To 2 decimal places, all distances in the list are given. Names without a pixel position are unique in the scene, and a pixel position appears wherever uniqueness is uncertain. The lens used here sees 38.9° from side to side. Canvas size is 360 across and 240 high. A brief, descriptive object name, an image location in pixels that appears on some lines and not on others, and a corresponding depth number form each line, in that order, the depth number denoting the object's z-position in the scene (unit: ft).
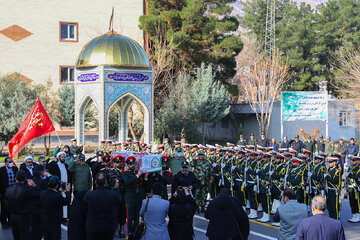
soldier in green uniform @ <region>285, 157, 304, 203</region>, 44.78
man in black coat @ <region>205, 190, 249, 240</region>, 27.68
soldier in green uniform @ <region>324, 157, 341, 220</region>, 44.70
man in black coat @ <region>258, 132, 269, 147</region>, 85.26
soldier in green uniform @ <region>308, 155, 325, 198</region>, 45.52
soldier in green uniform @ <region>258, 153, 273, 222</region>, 47.29
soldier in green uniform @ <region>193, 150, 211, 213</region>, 49.26
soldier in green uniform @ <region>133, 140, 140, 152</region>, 70.13
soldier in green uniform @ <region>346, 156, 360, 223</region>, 46.93
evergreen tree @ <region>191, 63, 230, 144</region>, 120.37
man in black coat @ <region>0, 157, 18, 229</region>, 43.16
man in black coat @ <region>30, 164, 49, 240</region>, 33.68
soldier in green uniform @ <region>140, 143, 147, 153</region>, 66.05
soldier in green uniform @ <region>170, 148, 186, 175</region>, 54.49
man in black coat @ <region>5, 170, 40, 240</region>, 32.71
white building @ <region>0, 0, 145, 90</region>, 124.16
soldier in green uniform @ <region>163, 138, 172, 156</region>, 68.10
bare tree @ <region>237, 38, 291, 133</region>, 137.58
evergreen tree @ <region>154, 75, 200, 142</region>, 116.57
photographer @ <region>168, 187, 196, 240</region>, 29.27
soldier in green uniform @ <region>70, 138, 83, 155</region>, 61.93
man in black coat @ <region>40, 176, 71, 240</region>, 31.45
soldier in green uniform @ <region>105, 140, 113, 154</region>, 66.40
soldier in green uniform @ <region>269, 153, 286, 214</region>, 47.09
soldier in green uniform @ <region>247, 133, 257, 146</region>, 86.78
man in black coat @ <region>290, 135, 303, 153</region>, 82.69
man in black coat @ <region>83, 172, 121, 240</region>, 28.40
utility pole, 152.05
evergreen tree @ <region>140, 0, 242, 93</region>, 126.00
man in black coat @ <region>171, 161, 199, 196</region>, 39.22
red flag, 57.11
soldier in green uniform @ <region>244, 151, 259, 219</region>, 48.52
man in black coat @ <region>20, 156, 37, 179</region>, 42.34
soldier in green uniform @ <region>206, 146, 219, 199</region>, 54.13
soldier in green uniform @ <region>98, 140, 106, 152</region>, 68.74
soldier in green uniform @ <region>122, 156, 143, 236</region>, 38.32
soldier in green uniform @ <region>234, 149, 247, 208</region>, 50.08
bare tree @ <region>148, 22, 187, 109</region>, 123.65
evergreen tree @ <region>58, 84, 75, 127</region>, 115.65
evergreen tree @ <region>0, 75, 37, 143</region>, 99.80
